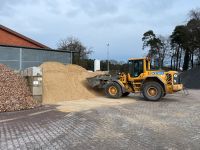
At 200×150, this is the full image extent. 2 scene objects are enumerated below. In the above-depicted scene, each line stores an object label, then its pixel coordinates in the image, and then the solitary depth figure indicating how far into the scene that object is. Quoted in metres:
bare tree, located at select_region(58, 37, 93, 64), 36.40
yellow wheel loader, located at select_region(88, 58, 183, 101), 10.10
